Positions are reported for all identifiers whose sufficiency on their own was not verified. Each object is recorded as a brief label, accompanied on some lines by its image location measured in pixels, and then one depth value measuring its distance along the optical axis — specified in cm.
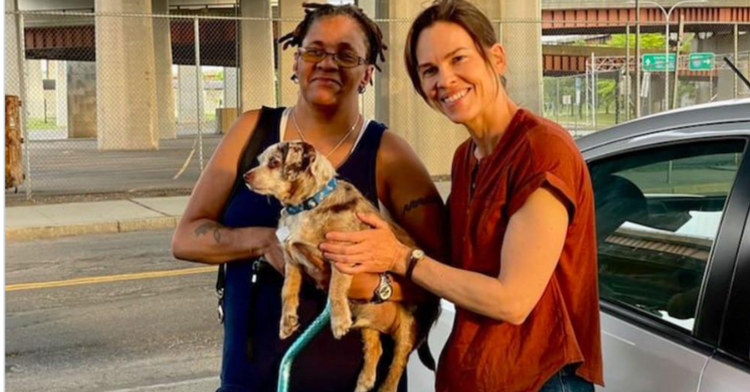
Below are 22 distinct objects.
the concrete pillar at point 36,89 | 6956
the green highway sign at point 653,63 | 2225
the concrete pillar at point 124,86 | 3020
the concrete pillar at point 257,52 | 4122
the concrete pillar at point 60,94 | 6102
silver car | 210
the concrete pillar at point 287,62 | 3148
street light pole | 1948
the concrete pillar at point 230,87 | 6538
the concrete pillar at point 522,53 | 1897
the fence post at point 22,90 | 1464
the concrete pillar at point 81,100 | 4866
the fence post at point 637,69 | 1725
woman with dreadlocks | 232
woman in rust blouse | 183
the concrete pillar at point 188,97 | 6606
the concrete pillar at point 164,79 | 4400
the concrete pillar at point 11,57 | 1877
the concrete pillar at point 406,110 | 1769
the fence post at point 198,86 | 1647
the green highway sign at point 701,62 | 2028
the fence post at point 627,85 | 1787
